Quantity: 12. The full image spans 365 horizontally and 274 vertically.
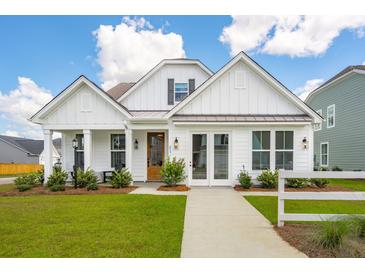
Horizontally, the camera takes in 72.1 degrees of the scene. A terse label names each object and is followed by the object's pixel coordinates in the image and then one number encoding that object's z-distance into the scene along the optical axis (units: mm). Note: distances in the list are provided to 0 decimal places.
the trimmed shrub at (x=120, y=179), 11062
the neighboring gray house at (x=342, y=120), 15648
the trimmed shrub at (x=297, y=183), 10883
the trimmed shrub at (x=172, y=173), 10938
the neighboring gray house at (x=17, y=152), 40719
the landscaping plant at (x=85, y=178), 11023
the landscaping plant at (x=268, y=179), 10812
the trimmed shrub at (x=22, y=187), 10750
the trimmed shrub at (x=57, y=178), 11102
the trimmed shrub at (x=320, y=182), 11094
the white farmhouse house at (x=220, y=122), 11438
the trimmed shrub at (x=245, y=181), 10750
